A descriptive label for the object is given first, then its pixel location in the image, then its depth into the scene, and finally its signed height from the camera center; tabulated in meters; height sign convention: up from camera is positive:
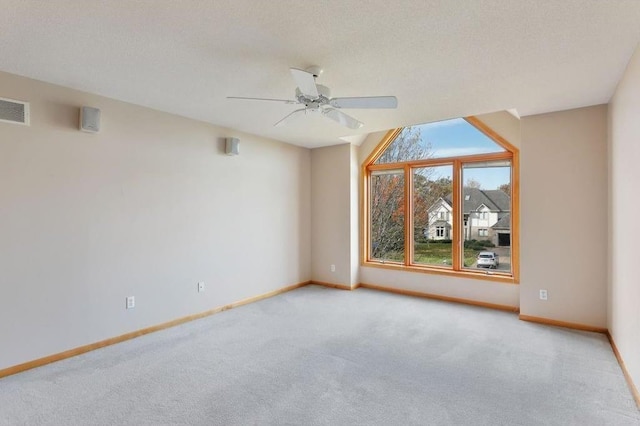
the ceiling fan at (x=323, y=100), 2.42 +0.91
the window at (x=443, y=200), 4.48 +0.20
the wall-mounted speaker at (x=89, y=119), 3.01 +0.88
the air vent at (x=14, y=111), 2.64 +0.84
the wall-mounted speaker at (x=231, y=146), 4.32 +0.90
